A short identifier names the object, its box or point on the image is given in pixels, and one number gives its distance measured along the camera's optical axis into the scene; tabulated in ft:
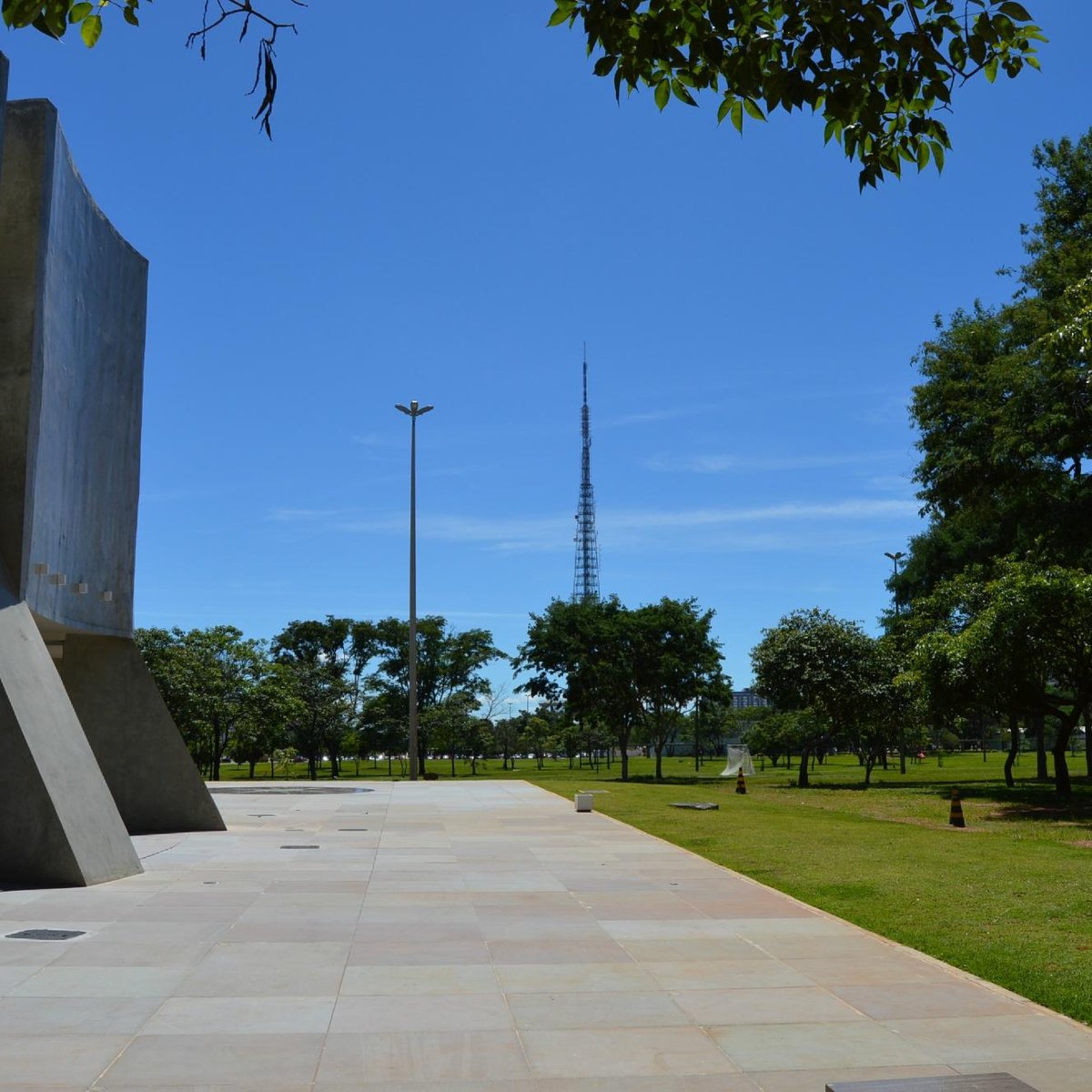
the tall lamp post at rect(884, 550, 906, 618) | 186.22
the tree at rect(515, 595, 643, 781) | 147.33
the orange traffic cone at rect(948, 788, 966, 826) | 72.43
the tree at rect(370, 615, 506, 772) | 207.82
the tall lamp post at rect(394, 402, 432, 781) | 131.85
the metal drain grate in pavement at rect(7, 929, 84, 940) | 30.20
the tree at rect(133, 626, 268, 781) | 130.00
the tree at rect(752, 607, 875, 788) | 133.28
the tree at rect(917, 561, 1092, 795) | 82.33
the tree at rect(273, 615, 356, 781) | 183.62
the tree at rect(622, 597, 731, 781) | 146.72
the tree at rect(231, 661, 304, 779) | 132.16
